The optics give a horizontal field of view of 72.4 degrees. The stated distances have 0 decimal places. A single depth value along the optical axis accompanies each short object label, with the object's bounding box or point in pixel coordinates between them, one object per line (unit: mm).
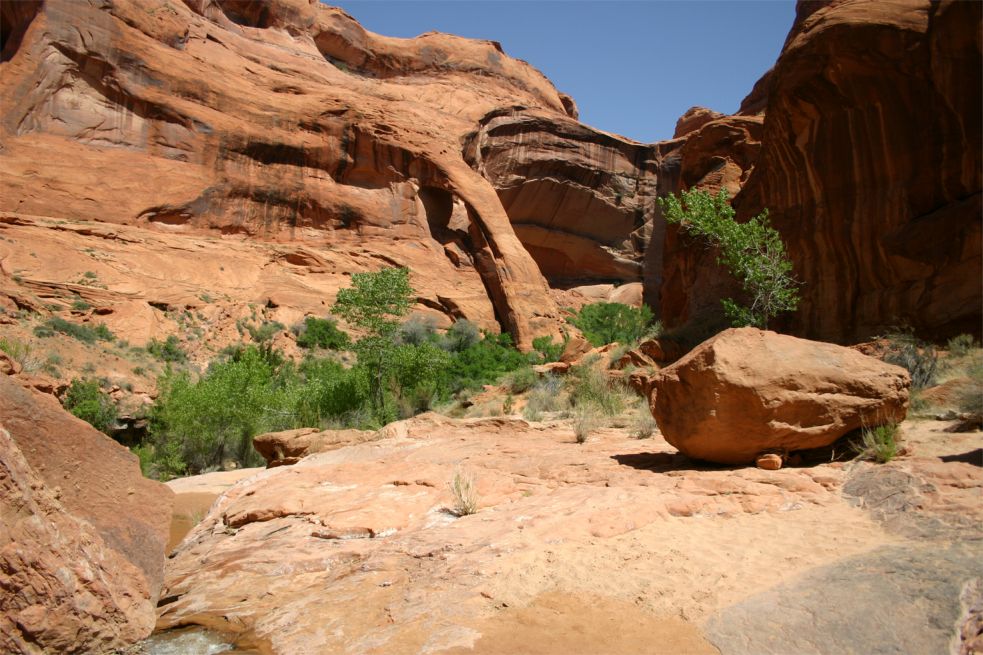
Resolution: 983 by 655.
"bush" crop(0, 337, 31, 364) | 18131
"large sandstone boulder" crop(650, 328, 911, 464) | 6316
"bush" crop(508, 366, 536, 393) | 19156
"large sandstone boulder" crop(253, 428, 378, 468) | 11453
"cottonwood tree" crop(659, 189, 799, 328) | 15461
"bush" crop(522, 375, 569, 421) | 13596
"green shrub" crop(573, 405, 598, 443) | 9117
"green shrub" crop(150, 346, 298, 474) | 18312
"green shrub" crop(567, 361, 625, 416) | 12250
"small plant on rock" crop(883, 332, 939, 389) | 10719
